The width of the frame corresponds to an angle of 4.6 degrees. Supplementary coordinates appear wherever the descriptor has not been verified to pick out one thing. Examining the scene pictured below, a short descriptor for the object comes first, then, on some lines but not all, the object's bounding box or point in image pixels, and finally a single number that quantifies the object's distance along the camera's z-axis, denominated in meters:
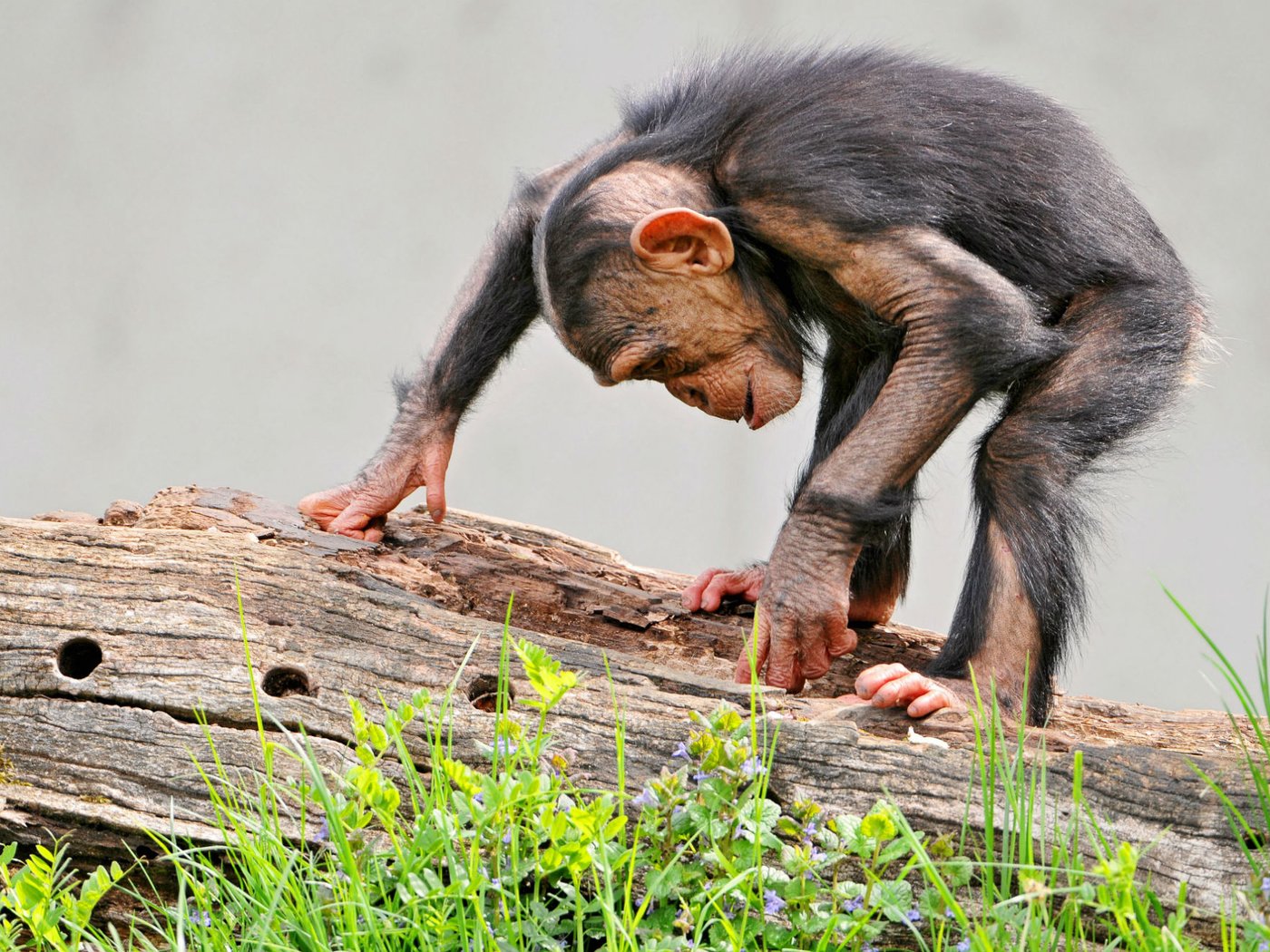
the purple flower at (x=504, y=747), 9.19
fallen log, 9.25
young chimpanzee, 9.43
